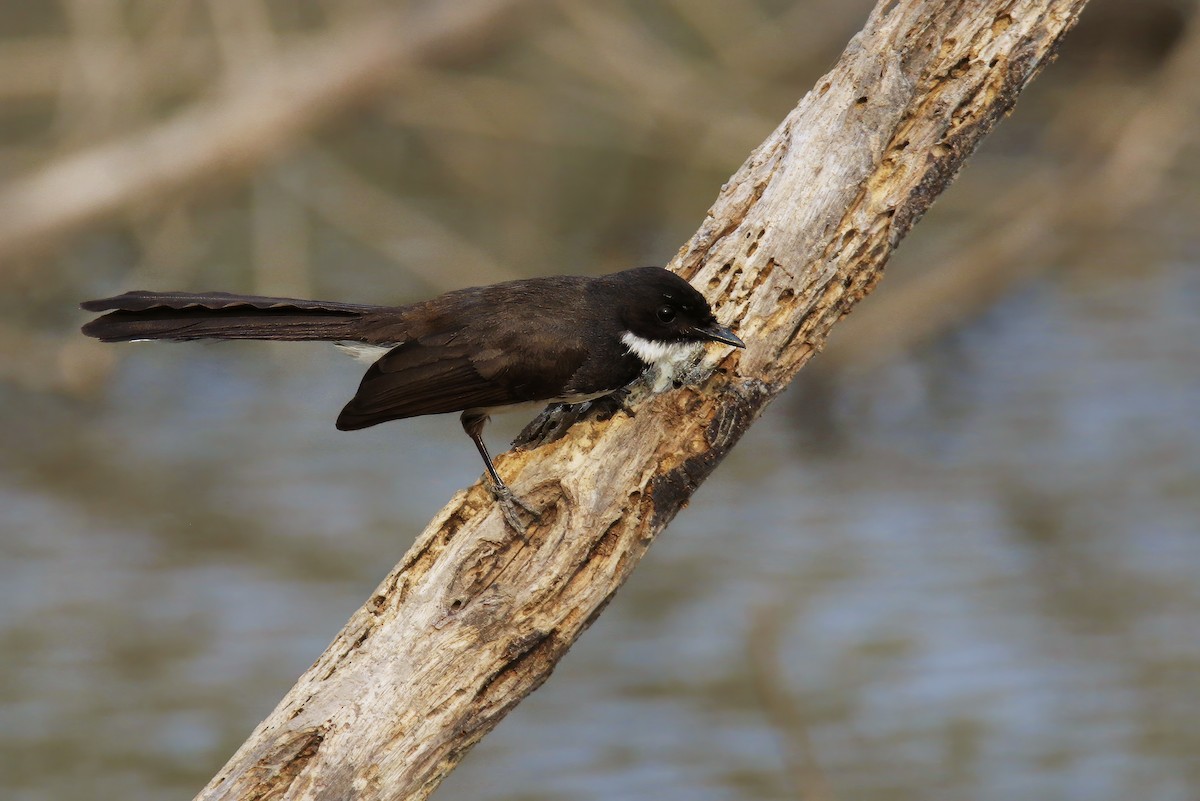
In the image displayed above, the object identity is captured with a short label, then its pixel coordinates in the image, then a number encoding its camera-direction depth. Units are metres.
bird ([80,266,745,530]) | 8.47
